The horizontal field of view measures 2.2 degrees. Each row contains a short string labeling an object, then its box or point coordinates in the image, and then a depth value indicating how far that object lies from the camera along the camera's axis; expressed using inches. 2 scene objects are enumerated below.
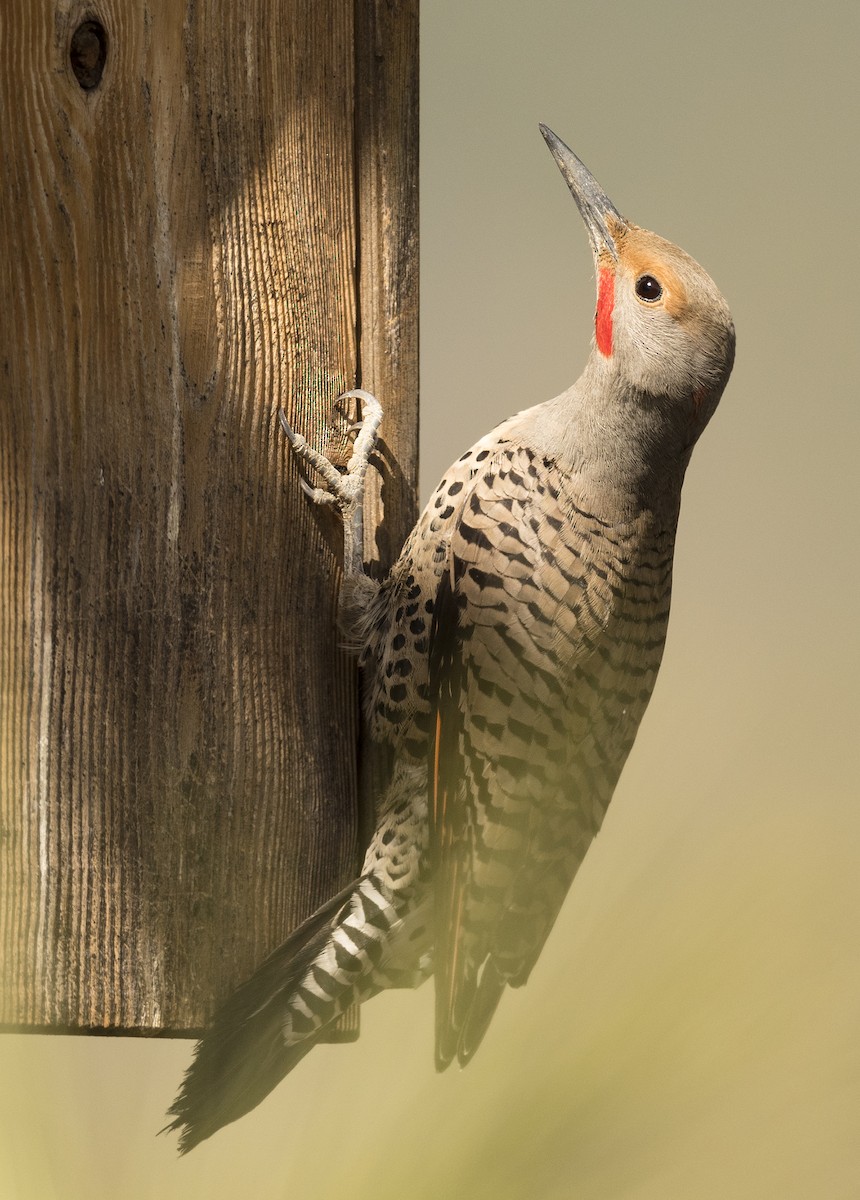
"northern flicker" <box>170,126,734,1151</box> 246.8
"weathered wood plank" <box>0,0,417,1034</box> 245.9
